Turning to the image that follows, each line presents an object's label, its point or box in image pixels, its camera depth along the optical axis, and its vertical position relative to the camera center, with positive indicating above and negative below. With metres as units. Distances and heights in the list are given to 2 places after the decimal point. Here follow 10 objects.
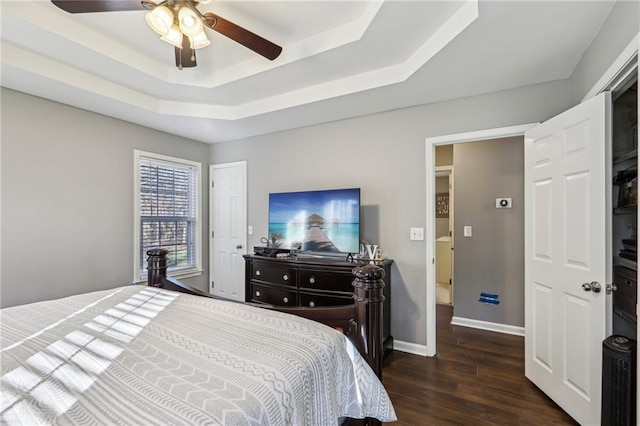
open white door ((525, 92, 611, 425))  1.76 -0.26
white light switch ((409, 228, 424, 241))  2.94 -0.20
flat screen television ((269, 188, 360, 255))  3.05 -0.07
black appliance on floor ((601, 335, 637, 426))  1.53 -0.89
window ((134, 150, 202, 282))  3.61 +0.02
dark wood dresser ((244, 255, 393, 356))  2.79 -0.70
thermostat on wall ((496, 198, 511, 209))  3.43 +0.13
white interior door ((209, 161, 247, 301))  4.15 -0.21
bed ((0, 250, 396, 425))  0.78 -0.51
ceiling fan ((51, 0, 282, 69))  1.54 +1.07
